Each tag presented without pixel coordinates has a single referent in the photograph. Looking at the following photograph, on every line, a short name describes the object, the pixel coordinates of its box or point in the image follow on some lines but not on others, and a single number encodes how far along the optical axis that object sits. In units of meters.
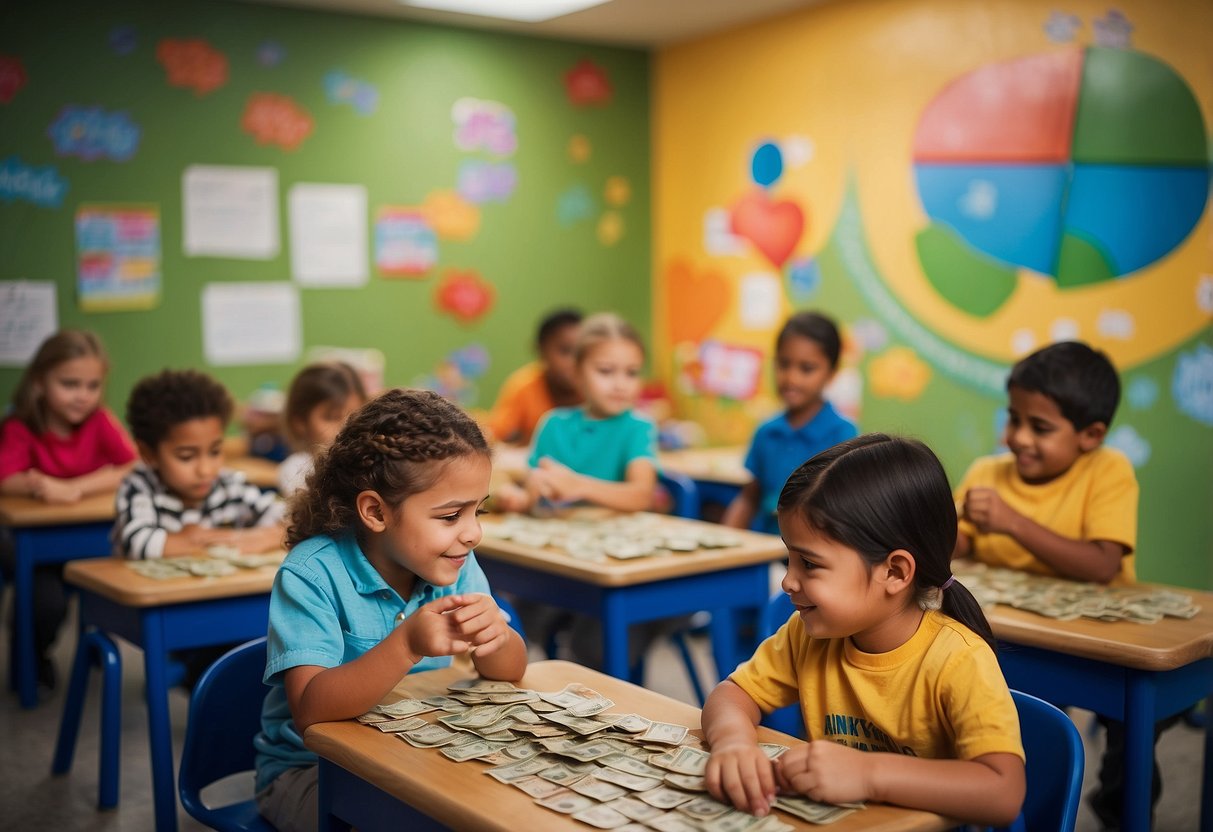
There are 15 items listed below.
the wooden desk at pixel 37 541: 3.38
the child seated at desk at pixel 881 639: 1.29
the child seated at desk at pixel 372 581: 1.52
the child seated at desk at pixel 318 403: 3.28
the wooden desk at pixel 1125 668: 1.86
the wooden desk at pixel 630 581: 2.50
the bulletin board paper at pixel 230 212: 4.93
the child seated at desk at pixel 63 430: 3.72
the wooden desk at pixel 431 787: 1.21
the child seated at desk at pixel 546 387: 4.70
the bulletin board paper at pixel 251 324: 5.00
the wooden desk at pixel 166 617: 2.38
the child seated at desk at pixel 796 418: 3.46
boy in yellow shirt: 2.37
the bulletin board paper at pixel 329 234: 5.18
